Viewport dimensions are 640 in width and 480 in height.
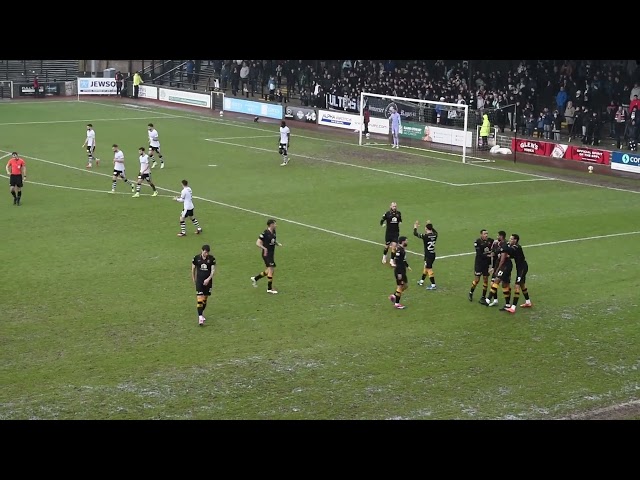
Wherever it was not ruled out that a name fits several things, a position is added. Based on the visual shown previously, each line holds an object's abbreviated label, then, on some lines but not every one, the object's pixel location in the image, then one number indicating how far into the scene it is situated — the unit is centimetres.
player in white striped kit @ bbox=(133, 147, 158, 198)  4000
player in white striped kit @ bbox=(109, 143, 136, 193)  4091
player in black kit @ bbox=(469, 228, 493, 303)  2630
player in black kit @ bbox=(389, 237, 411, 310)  2553
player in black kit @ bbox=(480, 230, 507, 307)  2594
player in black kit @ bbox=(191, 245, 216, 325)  2397
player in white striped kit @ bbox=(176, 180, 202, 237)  3359
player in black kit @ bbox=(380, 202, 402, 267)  3062
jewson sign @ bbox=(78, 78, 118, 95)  8288
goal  5703
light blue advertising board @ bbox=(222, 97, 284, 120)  7025
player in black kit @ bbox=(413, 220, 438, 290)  2733
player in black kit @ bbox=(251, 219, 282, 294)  2678
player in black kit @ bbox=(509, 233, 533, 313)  2550
